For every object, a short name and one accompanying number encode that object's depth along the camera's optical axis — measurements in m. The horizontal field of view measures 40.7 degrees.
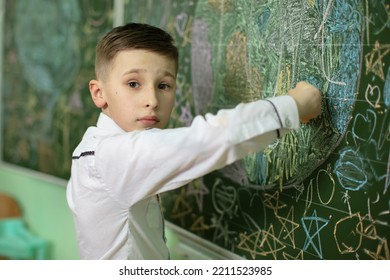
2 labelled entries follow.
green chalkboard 1.09
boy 1.01
